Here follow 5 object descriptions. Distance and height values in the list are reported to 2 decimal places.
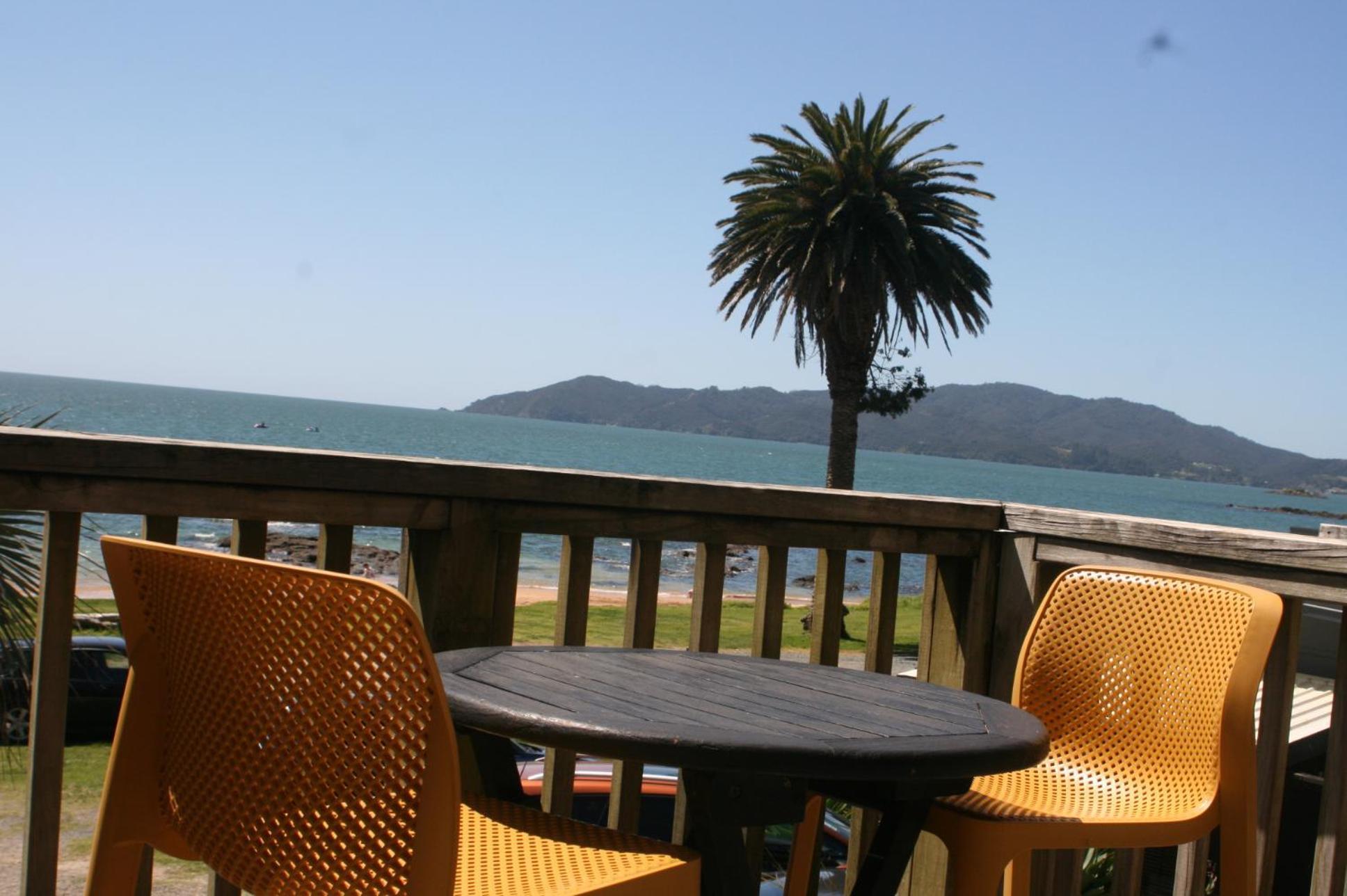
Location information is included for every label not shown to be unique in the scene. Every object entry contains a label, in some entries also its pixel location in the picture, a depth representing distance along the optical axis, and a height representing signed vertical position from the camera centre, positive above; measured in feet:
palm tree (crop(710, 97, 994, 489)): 69.77 +12.12
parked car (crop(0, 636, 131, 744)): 33.27 -9.92
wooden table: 4.54 -1.26
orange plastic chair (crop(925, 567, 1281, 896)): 6.09 -1.55
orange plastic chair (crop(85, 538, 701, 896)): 3.87 -1.29
